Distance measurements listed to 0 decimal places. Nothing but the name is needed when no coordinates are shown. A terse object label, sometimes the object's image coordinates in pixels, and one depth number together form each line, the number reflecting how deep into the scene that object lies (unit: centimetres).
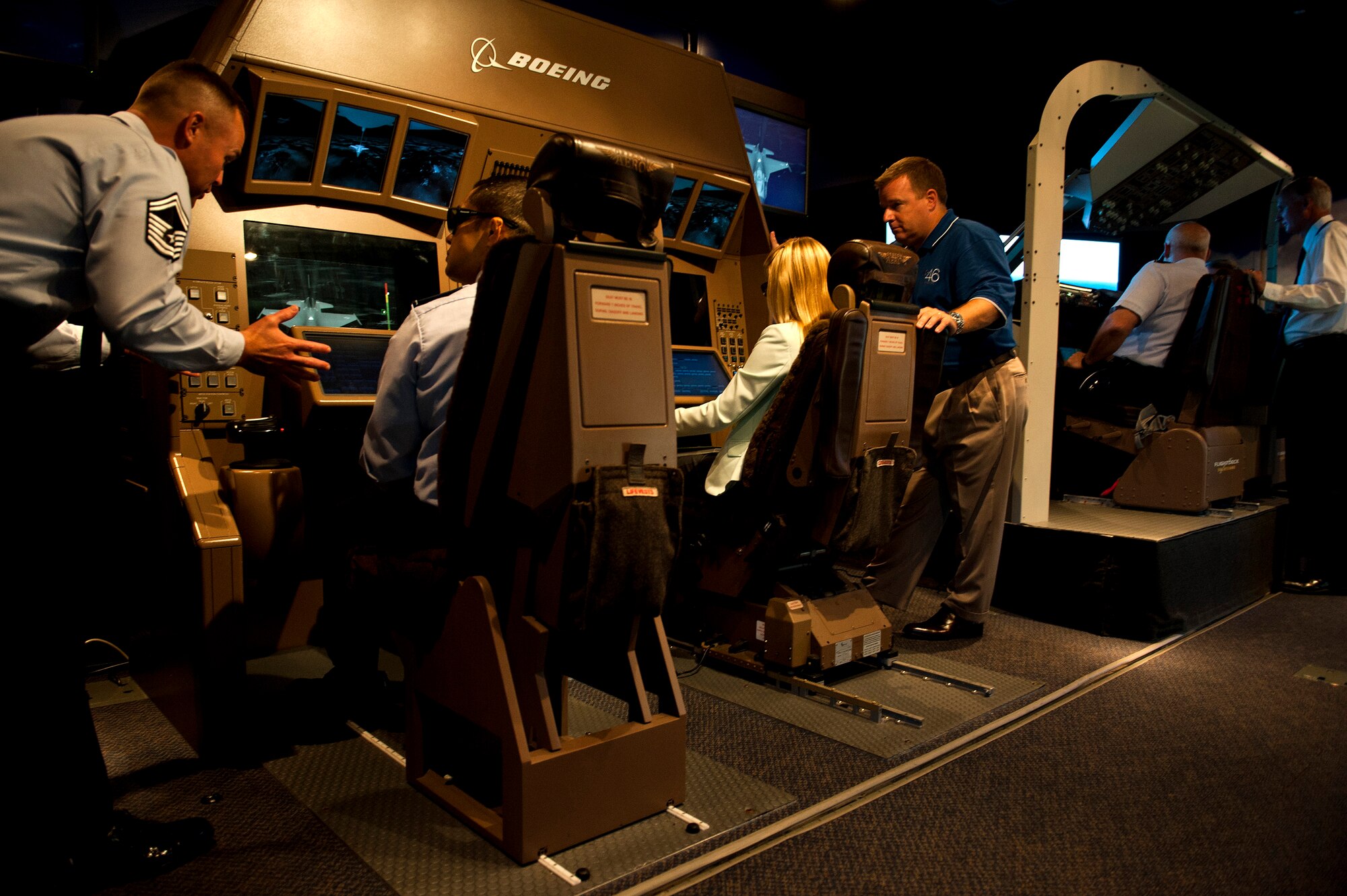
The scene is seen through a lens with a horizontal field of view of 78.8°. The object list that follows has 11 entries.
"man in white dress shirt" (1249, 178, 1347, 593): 430
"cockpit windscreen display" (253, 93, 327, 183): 281
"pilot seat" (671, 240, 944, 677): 244
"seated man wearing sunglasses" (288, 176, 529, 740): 190
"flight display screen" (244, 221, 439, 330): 289
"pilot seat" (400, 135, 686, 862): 159
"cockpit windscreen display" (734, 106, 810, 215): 526
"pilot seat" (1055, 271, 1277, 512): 409
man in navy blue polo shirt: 306
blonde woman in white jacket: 262
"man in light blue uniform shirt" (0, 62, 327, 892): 138
